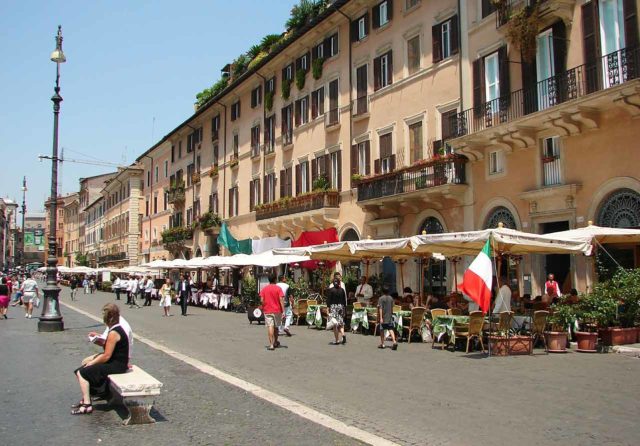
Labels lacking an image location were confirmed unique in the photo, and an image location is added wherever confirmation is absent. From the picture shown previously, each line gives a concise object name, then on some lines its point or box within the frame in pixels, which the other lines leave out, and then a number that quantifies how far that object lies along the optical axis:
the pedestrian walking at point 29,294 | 27.02
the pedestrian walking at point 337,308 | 16.47
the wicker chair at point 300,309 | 23.31
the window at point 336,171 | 31.12
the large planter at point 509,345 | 13.87
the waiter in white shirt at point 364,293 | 21.56
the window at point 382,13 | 27.78
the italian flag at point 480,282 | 13.04
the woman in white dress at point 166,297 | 28.23
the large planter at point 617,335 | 14.37
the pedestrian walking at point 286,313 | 18.19
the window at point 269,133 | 38.41
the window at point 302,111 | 34.62
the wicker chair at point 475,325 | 14.41
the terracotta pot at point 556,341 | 14.30
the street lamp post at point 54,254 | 19.19
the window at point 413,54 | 26.15
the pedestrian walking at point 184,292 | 28.30
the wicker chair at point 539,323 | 14.82
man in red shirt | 15.32
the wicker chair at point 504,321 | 14.25
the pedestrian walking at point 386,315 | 15.34
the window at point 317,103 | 32.91
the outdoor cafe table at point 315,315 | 21.33
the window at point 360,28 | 29.52
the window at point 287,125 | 36.12
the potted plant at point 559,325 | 14.32
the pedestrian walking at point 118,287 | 46.50
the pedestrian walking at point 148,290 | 38.75
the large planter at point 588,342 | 14.34
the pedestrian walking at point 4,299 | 25.75
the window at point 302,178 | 34.31
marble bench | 7.46
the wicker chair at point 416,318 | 16.75
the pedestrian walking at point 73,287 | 48.70
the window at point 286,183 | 35.94
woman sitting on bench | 8.13
